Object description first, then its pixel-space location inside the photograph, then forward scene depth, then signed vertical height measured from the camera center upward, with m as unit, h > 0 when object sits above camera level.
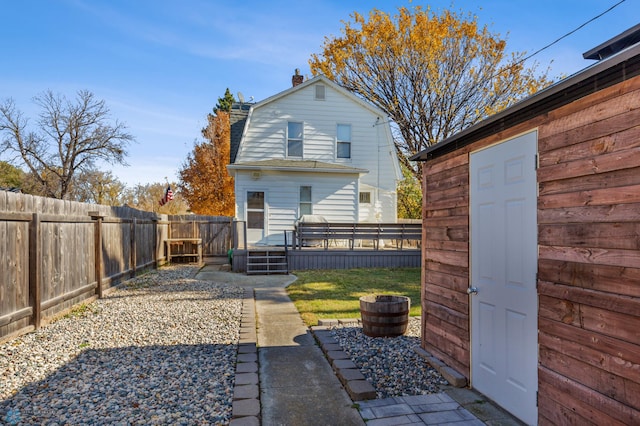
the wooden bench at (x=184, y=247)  15.01 -1.13
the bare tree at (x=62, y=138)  21.19 +4.65
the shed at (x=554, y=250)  2.21 -0.25
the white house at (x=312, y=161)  13.97 +2.19
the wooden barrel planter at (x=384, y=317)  5.18 -1.34
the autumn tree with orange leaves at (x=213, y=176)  24.34 +2.70
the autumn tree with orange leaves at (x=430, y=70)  18.34 +7.15
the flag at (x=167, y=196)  21.02 +1.24
